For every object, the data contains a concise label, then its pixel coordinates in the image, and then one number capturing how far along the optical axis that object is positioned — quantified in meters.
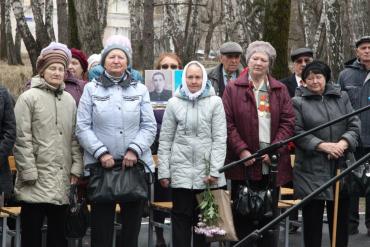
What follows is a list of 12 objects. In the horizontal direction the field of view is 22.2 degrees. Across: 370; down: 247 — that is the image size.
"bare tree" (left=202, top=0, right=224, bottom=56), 50.74
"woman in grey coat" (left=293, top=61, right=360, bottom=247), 8.78
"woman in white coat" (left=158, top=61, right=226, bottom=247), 8.43
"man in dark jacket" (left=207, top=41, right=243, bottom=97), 10.28
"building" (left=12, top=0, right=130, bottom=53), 75.44
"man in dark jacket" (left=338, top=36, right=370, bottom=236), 10.67
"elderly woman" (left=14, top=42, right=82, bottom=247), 8.14
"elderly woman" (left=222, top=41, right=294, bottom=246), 8.63
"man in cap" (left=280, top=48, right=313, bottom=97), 10.96
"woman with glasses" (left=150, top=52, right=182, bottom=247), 9.76
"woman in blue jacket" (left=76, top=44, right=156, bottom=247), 8.12
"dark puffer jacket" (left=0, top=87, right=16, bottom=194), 7.98
